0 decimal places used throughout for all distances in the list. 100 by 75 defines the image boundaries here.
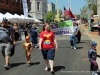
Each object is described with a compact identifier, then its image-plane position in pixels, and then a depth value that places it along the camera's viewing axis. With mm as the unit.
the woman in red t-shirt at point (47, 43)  4170
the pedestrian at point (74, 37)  7697
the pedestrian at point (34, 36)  8410
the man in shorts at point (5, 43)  4546
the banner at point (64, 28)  7677
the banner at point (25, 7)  16028
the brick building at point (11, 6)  20618
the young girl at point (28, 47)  4768
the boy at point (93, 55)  3584
